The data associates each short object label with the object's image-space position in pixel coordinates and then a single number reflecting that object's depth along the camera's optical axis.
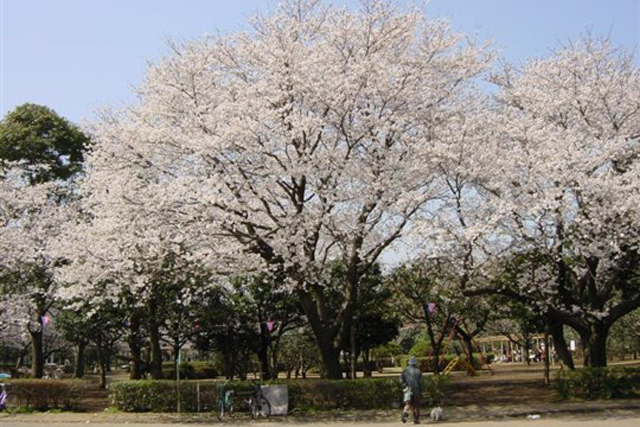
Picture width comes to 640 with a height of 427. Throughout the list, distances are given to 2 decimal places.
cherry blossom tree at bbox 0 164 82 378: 25.75
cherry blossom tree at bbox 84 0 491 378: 17.78
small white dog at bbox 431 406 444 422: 15.81
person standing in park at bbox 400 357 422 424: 15.19
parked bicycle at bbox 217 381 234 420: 17.70
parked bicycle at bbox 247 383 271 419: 17.76
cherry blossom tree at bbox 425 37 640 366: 17.59
